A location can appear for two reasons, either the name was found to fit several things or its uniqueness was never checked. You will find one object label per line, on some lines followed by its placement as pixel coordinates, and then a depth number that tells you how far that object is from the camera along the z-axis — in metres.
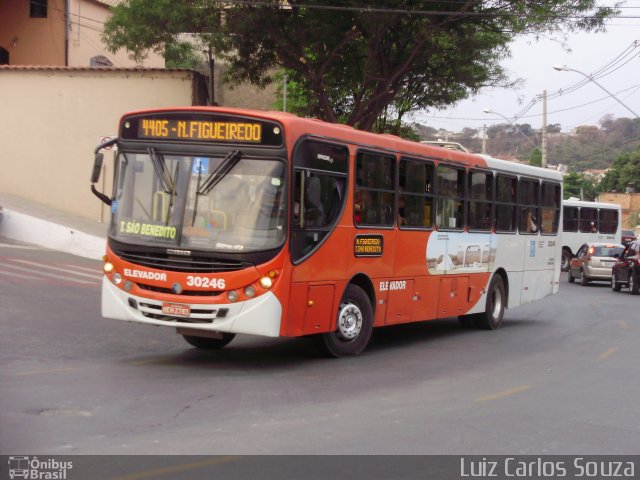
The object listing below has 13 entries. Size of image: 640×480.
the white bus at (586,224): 43.09
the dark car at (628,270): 28.55
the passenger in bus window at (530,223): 18.03
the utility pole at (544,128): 46.32
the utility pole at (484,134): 53.69
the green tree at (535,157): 70.29
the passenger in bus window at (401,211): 13.20
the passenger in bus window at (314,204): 10.94
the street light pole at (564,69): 35.11
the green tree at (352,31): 23.34
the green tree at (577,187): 81.56
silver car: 33.16
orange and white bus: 10.40
